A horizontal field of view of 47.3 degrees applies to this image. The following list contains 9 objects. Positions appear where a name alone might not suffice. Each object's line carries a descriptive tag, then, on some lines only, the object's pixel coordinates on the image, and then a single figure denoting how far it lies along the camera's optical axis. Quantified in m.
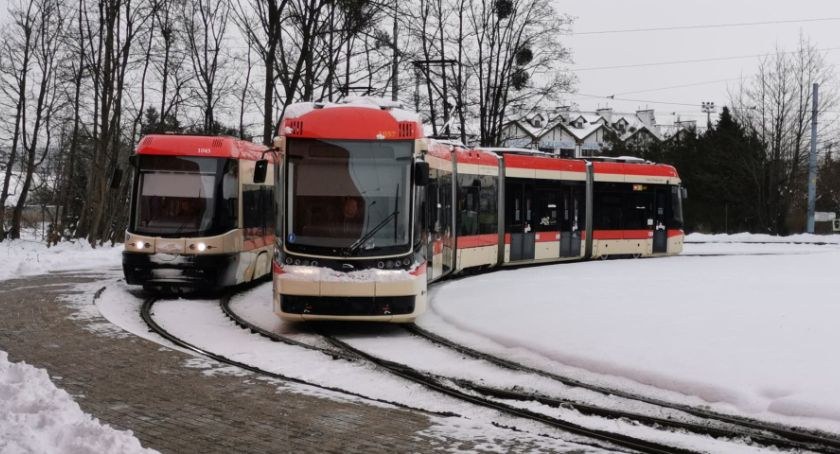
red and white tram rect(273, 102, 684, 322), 12.77
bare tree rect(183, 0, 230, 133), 39.25
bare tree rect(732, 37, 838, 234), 43.00
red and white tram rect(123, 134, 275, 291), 17.19
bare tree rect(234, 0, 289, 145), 28.08
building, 81.11
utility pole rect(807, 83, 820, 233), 40.06
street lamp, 88.62
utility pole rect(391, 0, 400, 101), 28.24
